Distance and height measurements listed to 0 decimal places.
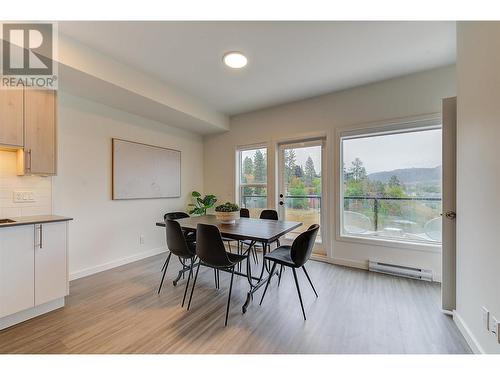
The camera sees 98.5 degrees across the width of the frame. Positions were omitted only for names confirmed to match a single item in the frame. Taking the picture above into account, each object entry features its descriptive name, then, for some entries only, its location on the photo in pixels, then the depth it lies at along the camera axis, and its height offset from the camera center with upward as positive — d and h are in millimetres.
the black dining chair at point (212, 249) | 1933 -577
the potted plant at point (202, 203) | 4172 -304
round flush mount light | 2431 +1495
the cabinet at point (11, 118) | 1953 +645
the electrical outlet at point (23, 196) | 2277 -99
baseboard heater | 2766 -1109
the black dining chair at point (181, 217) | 2922 -445
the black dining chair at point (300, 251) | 2006 -604
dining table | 1992 -439
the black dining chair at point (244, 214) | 3536 -442
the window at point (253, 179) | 4254 +174
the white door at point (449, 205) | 2014 -159
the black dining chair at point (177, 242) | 2219 -574
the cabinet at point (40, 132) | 2129 +567
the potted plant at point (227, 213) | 2672 -315
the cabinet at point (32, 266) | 1800 -709
